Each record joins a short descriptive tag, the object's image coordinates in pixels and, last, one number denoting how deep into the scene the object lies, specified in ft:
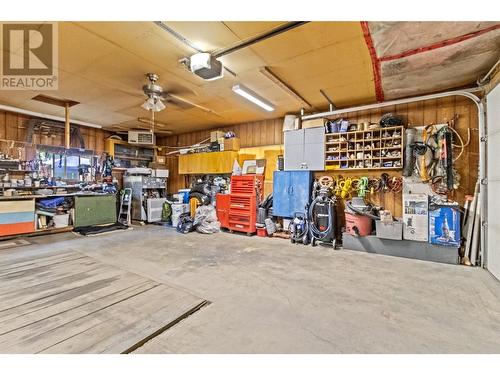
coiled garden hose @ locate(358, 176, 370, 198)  16.07
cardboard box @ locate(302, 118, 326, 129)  17.72
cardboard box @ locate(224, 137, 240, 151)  21.98
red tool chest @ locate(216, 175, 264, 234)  19.57
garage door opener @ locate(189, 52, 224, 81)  10.12
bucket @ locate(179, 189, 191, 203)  24.37
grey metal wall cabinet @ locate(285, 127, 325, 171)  17.58
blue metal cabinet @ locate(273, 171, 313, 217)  17.85
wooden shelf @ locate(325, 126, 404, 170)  15.08
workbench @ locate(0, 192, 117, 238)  17.03
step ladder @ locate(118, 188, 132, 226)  23.79
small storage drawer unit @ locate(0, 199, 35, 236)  16.84
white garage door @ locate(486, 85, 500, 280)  10.48
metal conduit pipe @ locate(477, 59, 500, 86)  10.82
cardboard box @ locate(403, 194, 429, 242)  13.26
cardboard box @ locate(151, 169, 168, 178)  26.25
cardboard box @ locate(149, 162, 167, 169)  28.22
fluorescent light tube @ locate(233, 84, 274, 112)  13.77
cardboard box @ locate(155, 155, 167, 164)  28.76
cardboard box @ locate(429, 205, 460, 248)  12.53
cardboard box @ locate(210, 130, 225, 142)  23.25
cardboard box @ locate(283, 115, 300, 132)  18.83
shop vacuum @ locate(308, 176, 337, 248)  15.93
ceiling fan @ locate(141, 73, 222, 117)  13.12
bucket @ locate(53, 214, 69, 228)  19.42
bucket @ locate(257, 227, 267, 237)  19.16
